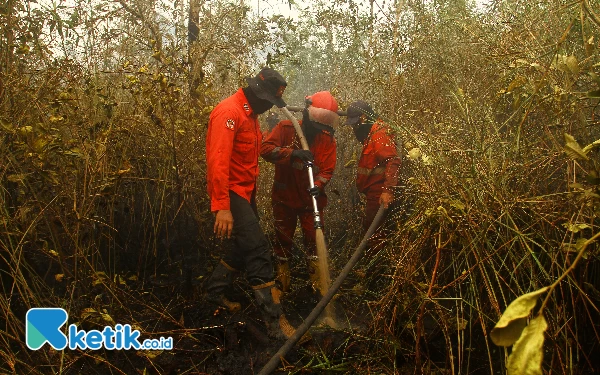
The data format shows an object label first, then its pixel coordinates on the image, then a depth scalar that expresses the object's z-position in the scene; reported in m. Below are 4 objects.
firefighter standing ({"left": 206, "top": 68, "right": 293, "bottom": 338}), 3.24
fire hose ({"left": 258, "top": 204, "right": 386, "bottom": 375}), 2.65
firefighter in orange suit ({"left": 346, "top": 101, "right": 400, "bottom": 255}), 4.43
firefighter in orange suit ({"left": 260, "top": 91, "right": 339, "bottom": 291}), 4.32
